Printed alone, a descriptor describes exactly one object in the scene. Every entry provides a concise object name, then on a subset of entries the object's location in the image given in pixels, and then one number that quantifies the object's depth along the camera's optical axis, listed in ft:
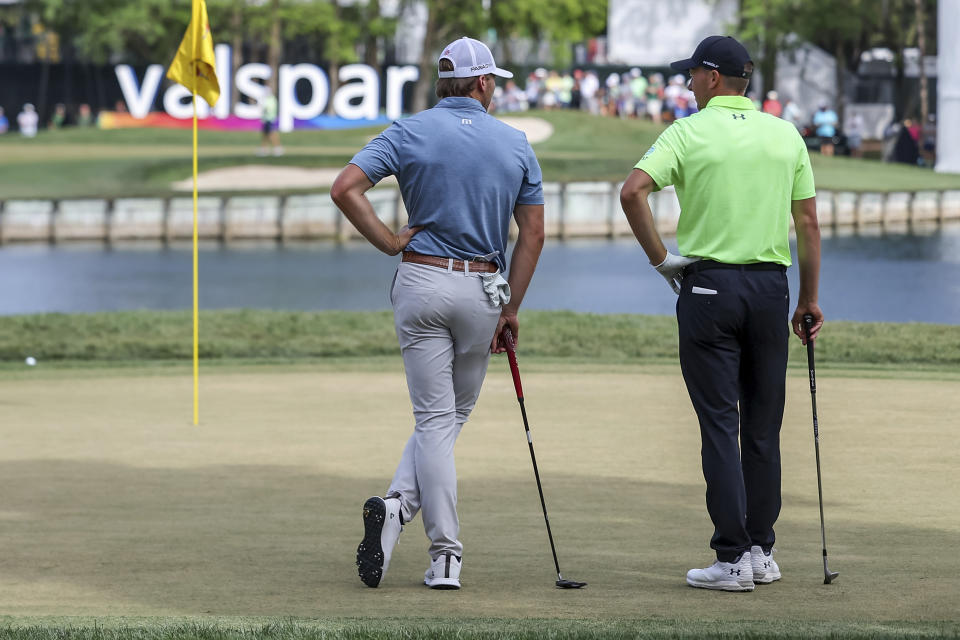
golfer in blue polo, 37.65
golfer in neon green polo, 37.63
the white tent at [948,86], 312.50
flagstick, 64.39
